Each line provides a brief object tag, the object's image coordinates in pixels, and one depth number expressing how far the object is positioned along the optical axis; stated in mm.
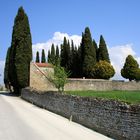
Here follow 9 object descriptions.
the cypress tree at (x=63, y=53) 39370
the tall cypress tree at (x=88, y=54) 32416
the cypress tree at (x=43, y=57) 52156
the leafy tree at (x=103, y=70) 30891
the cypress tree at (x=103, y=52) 35134
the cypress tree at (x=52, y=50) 49168
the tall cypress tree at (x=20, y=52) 24107
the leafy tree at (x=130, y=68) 31987
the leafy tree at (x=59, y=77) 18696
